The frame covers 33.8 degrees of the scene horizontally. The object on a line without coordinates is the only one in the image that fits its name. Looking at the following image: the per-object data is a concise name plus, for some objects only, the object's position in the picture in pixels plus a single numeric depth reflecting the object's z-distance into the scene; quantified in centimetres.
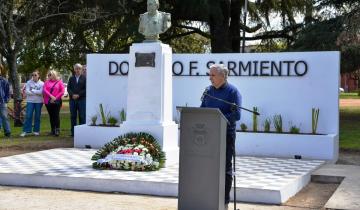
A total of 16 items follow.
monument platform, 848
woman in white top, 1606
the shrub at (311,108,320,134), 1281
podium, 664
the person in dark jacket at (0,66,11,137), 1582
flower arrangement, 1002
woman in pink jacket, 1589
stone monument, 1106
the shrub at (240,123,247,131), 1345
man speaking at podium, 714
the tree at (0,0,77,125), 2205
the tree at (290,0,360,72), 1941
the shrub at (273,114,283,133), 1308
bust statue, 1120
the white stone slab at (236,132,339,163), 1209
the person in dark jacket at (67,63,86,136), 1542
